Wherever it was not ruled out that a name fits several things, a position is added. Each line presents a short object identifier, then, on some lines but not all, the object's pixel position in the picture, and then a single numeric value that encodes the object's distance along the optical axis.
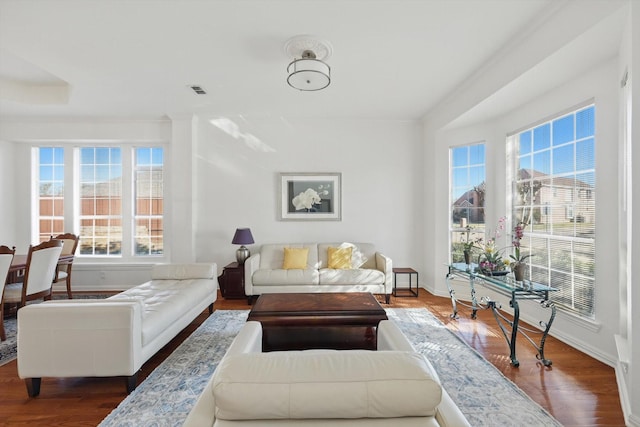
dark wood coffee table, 2.36
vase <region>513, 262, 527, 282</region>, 2.87
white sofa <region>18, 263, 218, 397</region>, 2.09
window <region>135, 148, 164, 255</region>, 5.32
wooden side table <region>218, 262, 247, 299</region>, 4.56
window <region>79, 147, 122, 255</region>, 5.29
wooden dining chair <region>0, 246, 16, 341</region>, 2.88
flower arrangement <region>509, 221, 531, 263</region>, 2.87
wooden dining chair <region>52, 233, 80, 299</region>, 4.21
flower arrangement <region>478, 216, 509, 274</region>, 3.13
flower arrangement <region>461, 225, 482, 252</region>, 4.59
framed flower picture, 5.15
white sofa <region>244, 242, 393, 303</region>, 4.32
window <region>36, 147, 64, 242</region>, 5.27
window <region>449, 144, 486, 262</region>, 4.47
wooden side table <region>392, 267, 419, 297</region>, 4.73
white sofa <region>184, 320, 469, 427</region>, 0.89
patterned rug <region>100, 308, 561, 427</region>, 1.92
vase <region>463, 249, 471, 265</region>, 3.69
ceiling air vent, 3.87
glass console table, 2.56
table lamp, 4.63
